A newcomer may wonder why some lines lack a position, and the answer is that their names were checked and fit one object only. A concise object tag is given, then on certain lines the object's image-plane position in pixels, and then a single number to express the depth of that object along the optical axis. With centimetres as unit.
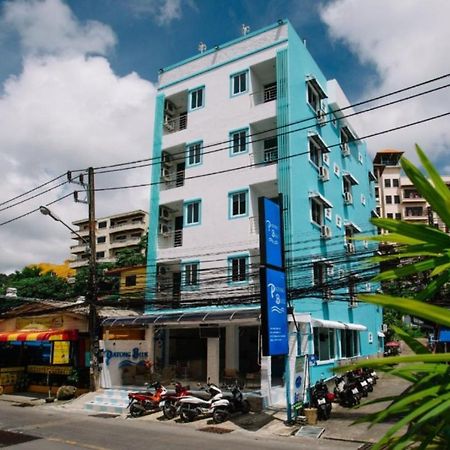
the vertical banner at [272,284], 1516
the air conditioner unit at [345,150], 3161
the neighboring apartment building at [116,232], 7200
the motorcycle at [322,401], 1622
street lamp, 2128
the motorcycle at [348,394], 1800
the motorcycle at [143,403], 1822
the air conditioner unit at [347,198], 3081
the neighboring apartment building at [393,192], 7838
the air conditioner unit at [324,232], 2523
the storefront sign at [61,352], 2338
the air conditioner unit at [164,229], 2778
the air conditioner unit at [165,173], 2870
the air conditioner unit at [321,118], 2727
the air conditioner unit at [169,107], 3006
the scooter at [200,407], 1633
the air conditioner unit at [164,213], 2830
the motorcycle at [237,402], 1697
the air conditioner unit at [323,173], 2627
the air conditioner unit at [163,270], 2733
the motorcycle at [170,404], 1734
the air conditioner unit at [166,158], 2878
